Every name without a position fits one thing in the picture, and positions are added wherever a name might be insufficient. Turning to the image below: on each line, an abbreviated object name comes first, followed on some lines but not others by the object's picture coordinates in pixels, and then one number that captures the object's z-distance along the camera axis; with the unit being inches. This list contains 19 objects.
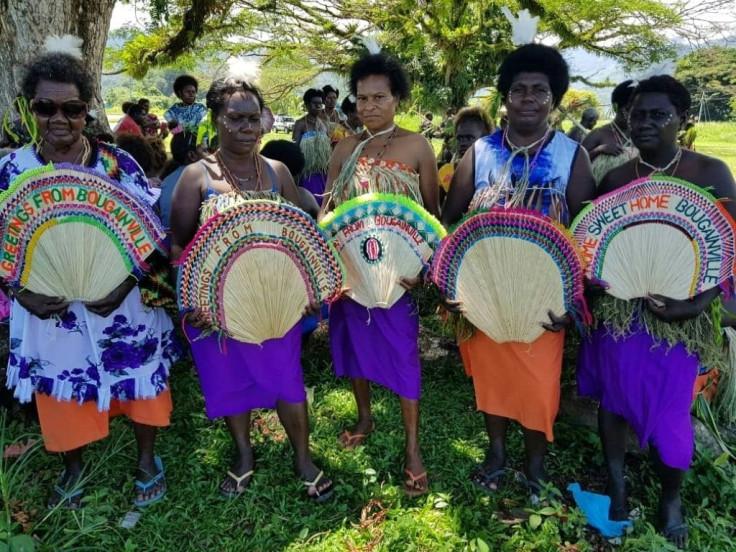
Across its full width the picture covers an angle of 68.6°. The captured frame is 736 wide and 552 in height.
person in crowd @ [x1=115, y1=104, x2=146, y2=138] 330.3
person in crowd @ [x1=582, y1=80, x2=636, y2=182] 166.7
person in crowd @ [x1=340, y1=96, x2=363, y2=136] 301.4
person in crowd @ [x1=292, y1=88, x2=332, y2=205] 223.8
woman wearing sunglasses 89.0
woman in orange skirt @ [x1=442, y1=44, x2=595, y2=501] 91.5
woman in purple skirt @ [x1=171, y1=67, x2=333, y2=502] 93.7
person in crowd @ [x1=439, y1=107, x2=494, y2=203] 161.9
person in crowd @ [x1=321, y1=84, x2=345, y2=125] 338.3
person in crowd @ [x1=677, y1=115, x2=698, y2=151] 186.5
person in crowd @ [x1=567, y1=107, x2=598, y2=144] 320.7
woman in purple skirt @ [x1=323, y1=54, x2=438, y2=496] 102.5
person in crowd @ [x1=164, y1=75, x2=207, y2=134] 212.9
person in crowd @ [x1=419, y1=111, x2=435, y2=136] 312.2
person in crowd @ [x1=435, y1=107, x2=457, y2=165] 207.3
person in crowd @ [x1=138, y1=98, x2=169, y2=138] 386.6
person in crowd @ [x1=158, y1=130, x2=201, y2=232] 135.7
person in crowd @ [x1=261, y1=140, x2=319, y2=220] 166.2
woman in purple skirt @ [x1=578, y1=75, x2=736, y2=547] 86.3
